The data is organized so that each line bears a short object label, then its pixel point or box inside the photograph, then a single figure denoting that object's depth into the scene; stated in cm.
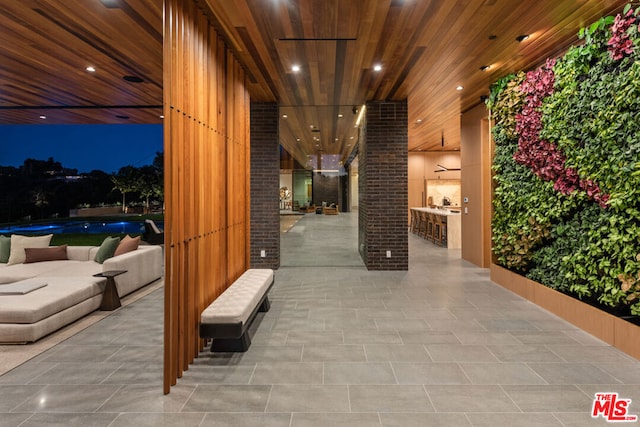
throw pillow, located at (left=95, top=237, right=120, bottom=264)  564
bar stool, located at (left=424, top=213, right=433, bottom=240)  1117
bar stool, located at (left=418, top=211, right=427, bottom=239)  1181
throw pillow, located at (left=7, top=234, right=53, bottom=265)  571
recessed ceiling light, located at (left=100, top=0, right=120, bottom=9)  323
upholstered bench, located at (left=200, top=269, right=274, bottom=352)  311
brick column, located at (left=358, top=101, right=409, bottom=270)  694
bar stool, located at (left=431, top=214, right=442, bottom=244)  1043
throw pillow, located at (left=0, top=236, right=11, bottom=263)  578
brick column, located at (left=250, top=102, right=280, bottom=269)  711
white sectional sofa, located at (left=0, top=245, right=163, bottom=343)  353
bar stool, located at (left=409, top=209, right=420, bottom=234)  1273
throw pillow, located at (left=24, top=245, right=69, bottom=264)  566
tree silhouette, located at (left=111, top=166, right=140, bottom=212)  2550
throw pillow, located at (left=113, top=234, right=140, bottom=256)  555
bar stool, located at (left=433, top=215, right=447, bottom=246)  1007
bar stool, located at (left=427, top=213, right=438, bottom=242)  1068
